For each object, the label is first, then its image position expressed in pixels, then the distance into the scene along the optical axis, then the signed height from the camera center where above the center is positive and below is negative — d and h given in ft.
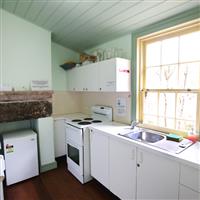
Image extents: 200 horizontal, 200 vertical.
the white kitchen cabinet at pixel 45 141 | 8.63 -2.90
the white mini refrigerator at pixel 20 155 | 7.45 -3.27
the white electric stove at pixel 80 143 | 7.55 -2.69
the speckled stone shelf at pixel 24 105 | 7.23 -0.67
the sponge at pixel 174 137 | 5.38 -1.69
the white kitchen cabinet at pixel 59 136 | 9.67 -2.91
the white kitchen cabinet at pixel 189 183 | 3.86 -2.45
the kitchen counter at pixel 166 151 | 4.00 -1.83
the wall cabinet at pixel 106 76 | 7.04 +0.82
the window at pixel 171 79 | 5.73 +0.51
